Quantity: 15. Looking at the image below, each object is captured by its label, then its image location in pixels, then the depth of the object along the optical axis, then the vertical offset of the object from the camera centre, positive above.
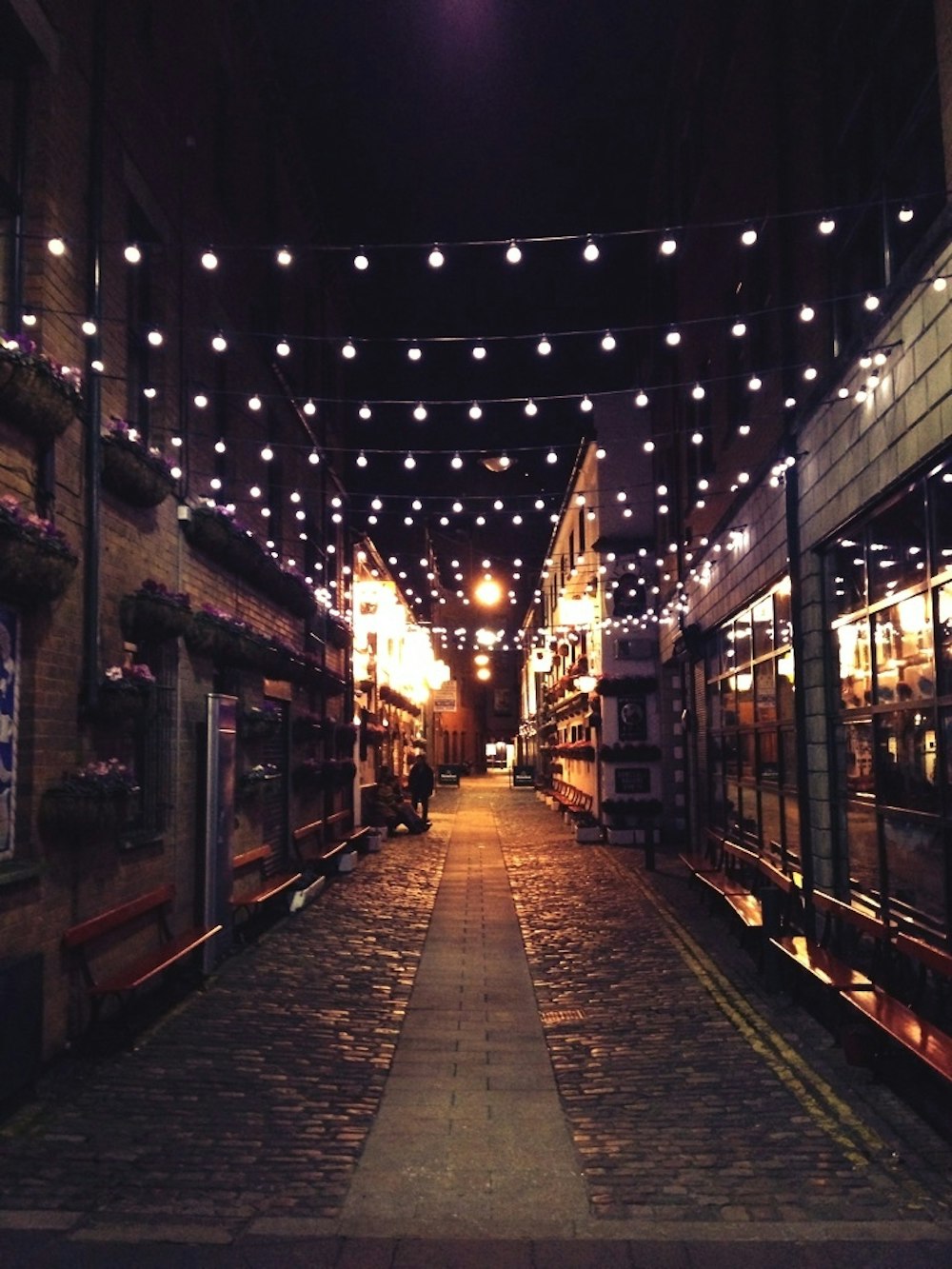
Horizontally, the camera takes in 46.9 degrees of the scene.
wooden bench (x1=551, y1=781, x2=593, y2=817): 27.89 -1.64
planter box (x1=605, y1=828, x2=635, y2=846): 23.06 -2.02
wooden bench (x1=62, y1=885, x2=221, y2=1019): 7.42 -1.54
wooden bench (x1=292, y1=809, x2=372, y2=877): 16.34 -1.62
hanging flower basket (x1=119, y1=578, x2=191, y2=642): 8.77 +1.11
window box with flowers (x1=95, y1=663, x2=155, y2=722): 7.93 +0.41
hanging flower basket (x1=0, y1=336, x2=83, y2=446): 6.47 +2.19
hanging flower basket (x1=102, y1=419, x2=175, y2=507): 8.31 +2.20
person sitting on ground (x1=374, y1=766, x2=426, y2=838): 25.32 -1.51
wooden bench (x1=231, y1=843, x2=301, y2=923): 12.02 -1.63
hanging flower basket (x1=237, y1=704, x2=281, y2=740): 12.80 +0.28
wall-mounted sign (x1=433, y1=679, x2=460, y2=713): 44.06 +1.79
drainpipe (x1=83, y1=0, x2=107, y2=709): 7.81 +2.66
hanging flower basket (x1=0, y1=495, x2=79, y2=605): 6.32 +1.16
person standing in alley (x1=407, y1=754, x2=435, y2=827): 27.53 -0.96
